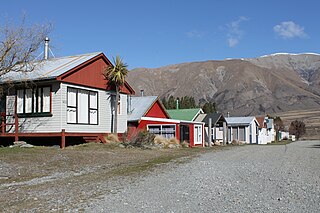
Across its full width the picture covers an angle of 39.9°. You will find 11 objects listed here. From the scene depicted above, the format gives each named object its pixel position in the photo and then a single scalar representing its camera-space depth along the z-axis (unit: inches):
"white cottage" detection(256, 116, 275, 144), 2663.6
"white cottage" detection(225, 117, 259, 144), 2373.3
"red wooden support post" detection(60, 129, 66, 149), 956.0
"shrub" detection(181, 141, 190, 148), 1391.5
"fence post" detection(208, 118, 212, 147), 1701.5
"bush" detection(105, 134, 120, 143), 1093.8
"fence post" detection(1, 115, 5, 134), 1018.8
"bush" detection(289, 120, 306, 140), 4069.9
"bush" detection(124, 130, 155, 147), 1088.2
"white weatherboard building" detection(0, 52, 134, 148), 969.5
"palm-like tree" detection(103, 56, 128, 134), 1122.0
